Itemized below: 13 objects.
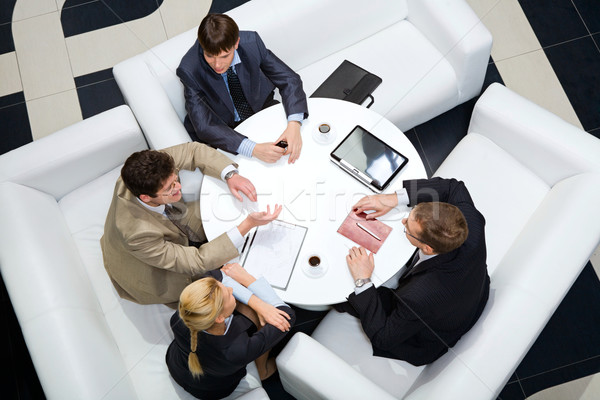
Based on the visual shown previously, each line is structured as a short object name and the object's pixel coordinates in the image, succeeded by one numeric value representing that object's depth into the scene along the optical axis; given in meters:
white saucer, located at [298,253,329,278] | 2.13
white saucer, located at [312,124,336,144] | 2.42
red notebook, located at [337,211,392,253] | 2.18
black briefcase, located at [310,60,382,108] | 2.80
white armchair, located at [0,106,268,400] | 2.02
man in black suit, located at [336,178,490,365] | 1.91
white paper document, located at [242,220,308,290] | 2.16
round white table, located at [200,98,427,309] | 2.13
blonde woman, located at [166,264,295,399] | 1.75
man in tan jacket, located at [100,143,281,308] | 1.98
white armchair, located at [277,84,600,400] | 1.92
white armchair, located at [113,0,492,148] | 2.60
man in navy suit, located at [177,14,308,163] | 2.28
